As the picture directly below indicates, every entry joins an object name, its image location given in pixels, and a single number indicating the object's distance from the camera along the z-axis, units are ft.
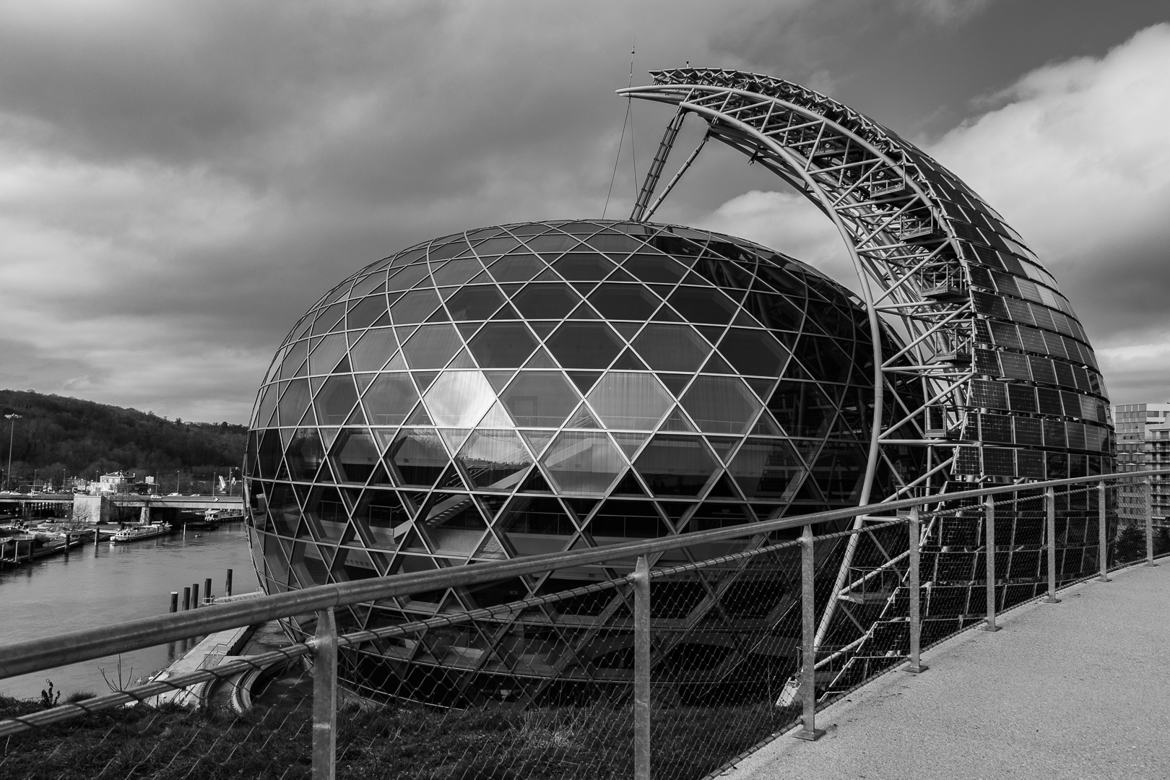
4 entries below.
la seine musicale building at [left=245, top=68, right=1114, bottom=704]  56.29
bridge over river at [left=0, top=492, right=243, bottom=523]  417.49
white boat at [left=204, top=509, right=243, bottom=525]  486.38
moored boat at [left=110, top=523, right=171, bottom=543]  361.02
